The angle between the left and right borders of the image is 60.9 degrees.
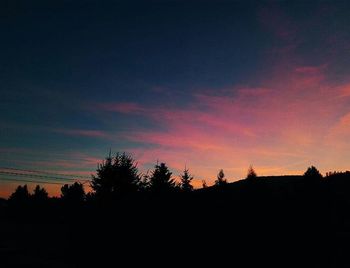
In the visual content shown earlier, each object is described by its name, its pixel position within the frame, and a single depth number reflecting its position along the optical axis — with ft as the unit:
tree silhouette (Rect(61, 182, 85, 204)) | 148.10
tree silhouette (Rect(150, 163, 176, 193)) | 103.91
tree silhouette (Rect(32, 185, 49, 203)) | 205.05
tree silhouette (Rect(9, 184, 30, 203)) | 221.46
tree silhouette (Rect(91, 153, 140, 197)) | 81.25
